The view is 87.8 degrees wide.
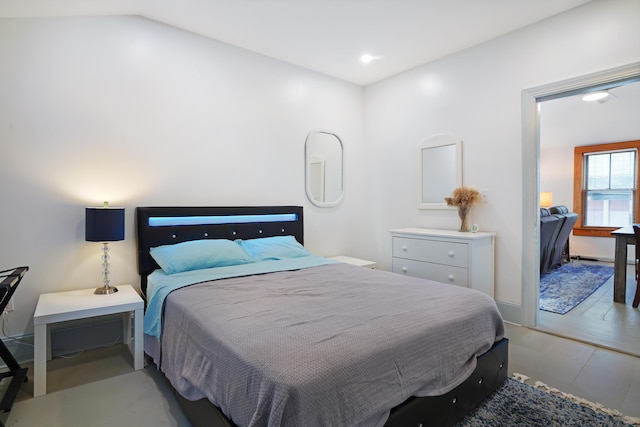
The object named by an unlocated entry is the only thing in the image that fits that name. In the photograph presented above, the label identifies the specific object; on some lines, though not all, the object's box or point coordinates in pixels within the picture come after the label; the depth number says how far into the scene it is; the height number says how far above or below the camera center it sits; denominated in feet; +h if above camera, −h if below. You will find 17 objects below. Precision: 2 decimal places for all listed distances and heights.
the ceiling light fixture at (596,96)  15.14 +5.49
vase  11.18 -0.20
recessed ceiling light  11.97 +5.51
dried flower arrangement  11.05 +0.32
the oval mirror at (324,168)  13.15 +1.69
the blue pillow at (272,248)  10.34 -1.27
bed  3.92 -1.91
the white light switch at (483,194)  11.02 +0.52
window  18.74 +1.35
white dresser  10.16 -1.53
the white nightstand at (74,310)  6.57 -2.18
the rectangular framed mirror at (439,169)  11.77 +1.49
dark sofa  13.75 -1.06
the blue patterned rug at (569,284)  11.89 -3.23
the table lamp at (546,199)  20.77 +0.68
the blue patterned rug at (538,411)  5.63 -3.59
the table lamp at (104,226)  7.89 -0.43
